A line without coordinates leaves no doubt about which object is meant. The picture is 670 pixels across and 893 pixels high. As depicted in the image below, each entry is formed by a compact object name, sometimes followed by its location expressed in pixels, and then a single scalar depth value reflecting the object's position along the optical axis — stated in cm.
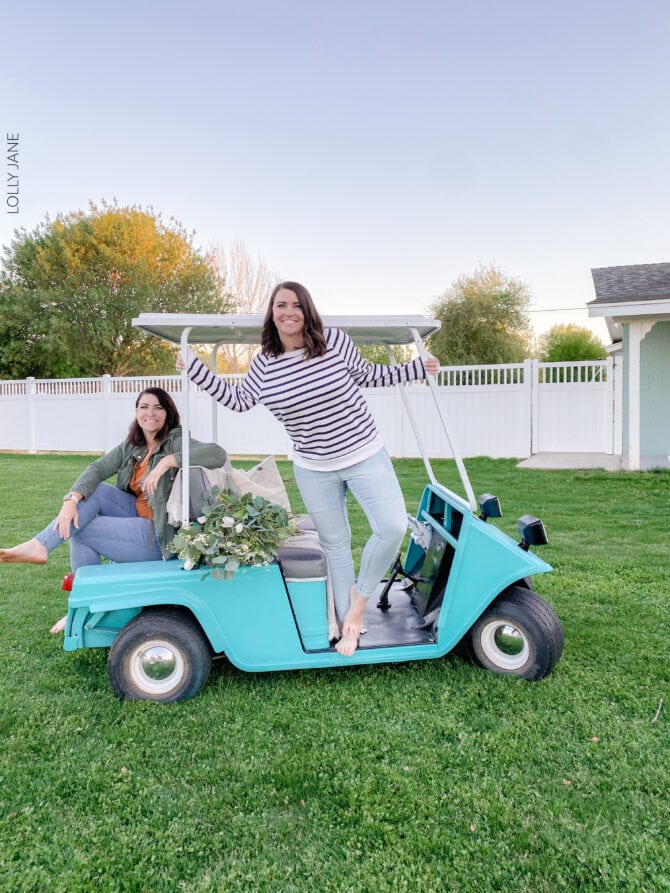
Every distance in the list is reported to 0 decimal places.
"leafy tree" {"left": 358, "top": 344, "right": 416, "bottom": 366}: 1879
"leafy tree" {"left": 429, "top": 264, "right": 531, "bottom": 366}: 2511
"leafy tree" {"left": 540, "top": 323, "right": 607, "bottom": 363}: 2445
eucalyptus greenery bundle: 258
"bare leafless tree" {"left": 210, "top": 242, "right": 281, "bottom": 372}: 2611
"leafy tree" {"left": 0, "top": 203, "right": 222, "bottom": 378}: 2195
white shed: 907
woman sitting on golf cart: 292
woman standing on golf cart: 262
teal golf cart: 266
